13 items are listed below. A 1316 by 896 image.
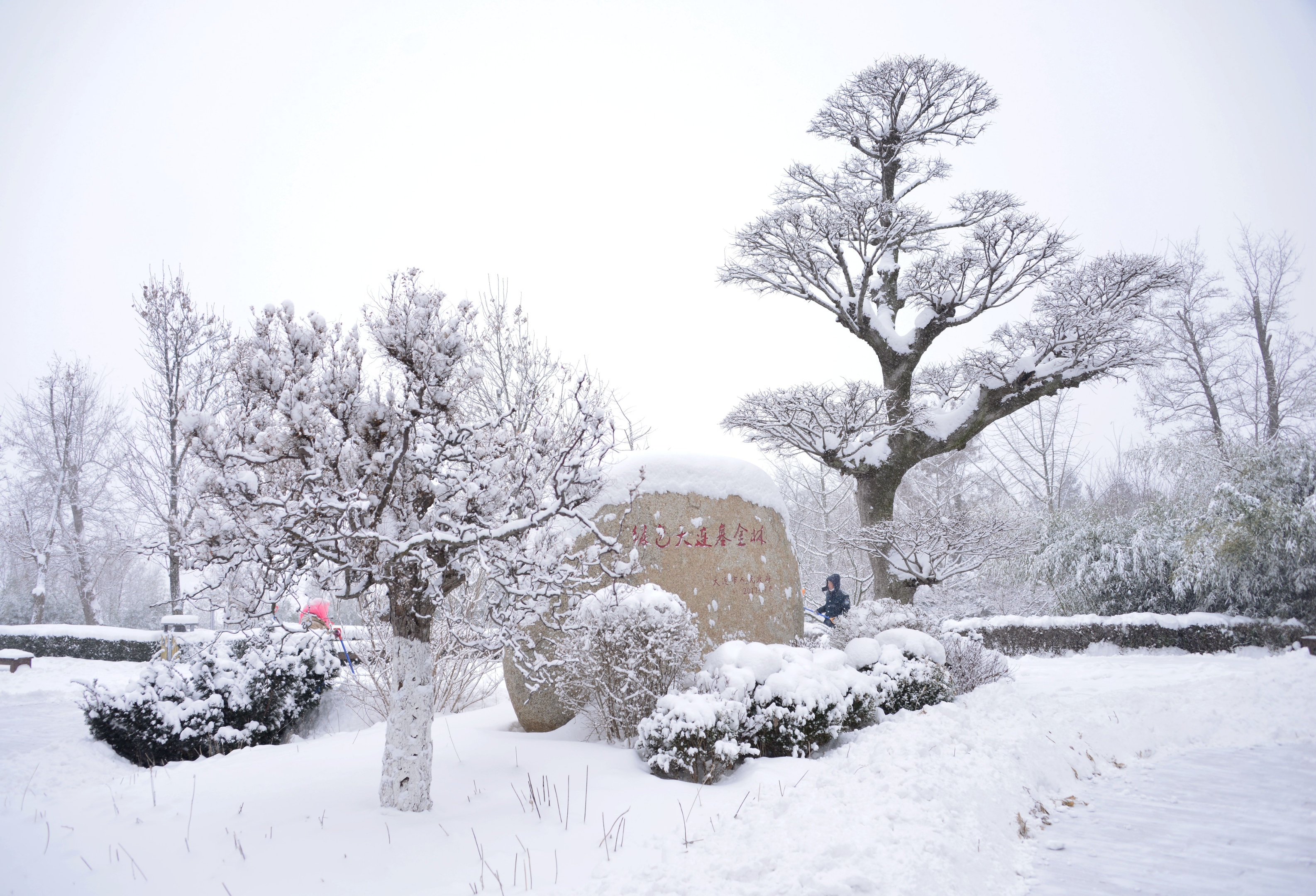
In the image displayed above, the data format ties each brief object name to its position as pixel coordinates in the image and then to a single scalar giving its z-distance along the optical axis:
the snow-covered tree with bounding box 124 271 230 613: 14.72
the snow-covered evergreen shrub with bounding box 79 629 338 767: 6.00
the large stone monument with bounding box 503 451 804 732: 6.15
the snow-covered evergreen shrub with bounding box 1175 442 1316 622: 10.84
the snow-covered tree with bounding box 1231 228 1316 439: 17.89
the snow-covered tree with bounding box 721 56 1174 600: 11.27
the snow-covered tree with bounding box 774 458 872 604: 19.84
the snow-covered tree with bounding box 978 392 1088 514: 24.55
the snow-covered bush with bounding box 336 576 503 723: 6.64
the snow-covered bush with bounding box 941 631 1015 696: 8.23
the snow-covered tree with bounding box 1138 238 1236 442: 19.62
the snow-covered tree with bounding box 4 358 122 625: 20.45
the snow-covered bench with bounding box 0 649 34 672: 12.56
